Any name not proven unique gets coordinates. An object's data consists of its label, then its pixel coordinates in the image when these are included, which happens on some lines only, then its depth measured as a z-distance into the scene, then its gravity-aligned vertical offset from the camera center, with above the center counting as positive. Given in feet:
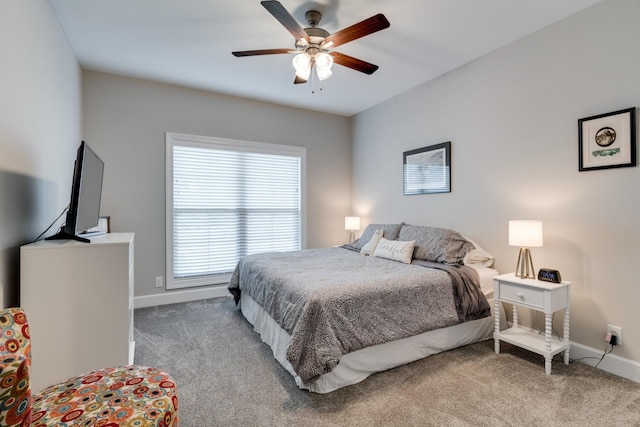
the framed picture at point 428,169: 11.37 +1.78
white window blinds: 12.63 +0.44
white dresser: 5.24 -1.65
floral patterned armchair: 3.28 -2.22
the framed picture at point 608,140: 6.93 +1.78
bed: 6.34 -2.22
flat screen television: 5.77 +0.31
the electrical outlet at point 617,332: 7.15 -2.79
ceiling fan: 6.57 +4.01
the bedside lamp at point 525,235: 7.63 -0.54
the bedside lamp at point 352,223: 15.05 -0.46
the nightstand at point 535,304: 7.11 -2.21
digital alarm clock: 7.43 -1.52
